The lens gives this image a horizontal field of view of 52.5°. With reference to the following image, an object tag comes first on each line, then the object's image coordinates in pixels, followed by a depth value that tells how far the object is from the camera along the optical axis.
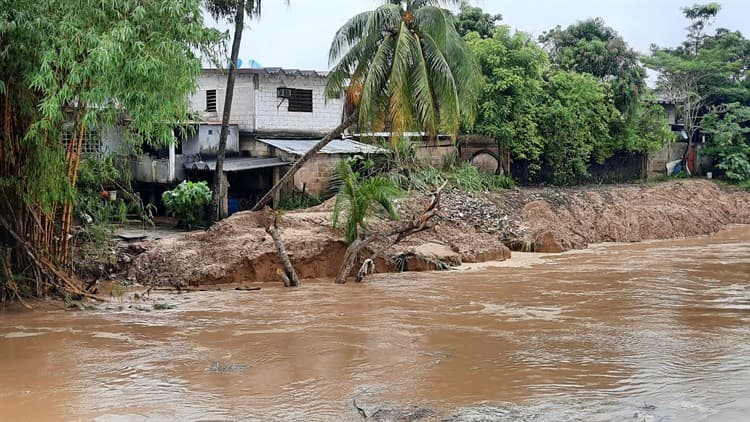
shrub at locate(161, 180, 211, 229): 19.38
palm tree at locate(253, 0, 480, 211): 17.00
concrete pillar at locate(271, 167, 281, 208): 21.69
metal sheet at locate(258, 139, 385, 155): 22.72
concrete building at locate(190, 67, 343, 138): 24.42
